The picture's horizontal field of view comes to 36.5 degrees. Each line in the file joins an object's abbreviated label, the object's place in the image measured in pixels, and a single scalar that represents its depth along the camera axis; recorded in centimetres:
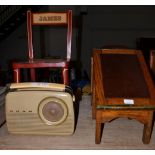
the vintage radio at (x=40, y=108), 126
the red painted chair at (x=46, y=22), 181
